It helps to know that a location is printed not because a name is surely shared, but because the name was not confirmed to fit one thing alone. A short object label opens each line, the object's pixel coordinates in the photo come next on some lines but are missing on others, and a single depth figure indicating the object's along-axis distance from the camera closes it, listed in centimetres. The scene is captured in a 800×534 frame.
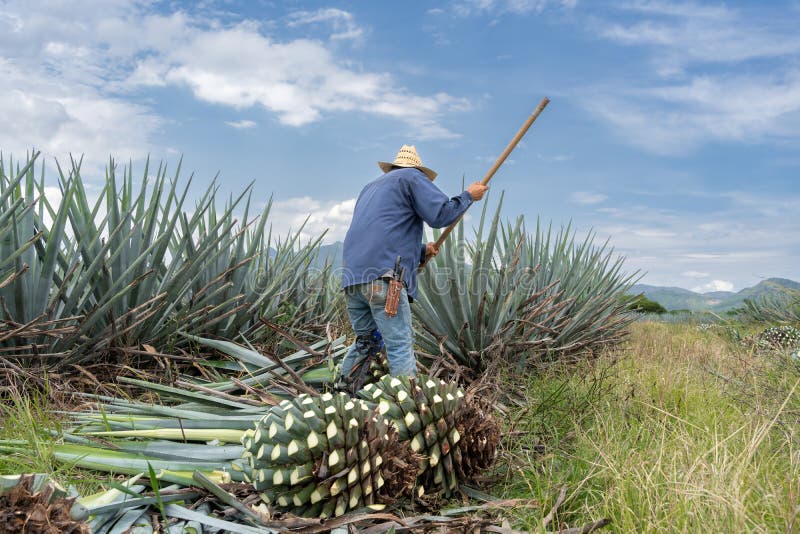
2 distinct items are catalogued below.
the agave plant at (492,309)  496
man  426
